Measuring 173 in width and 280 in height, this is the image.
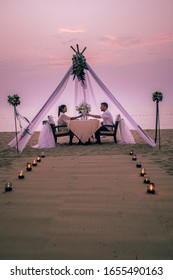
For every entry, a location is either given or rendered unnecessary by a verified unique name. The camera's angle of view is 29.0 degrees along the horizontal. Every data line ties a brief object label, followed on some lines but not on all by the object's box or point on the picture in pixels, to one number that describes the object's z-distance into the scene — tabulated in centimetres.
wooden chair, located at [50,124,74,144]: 1052
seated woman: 1065
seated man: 1062
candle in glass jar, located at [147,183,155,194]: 469
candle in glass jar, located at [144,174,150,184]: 525
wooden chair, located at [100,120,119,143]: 1050
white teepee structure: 987
